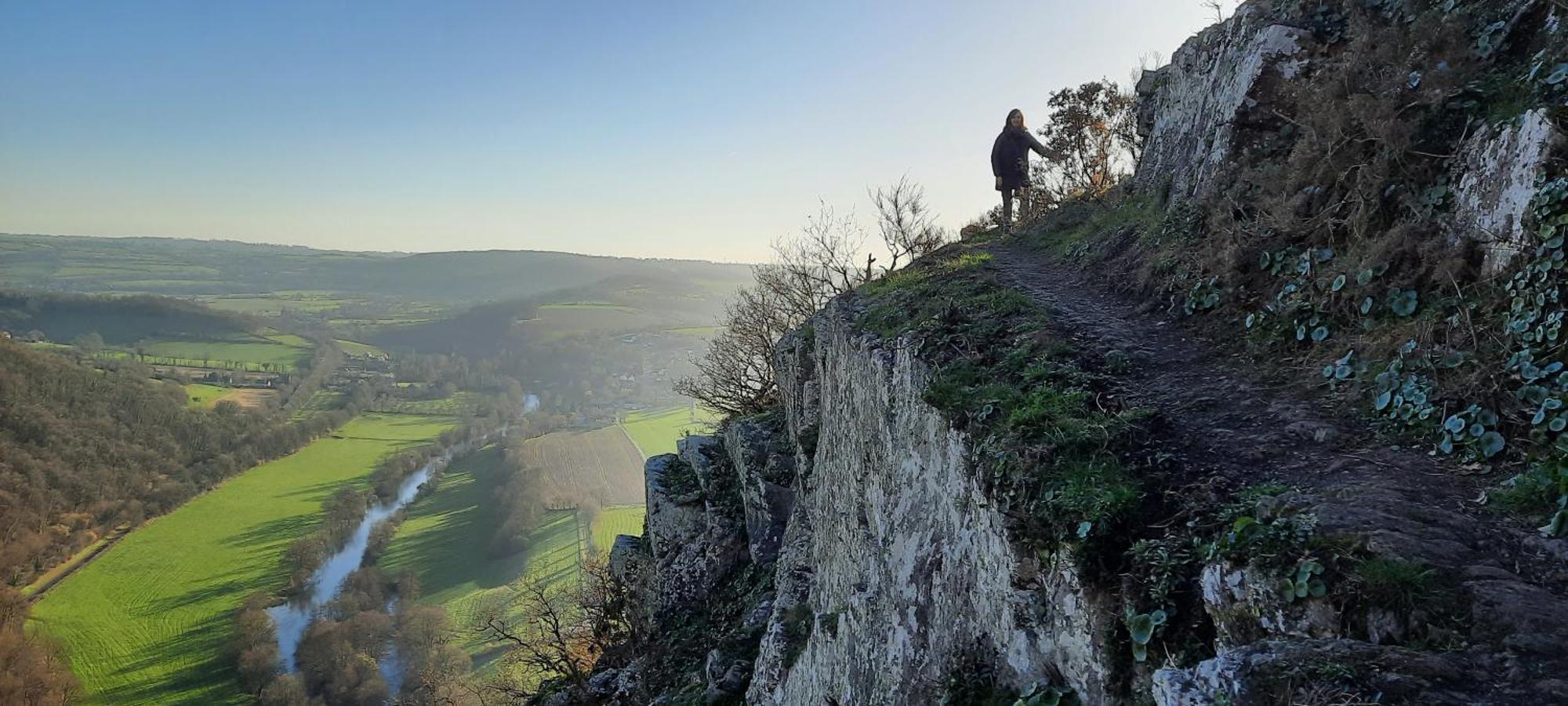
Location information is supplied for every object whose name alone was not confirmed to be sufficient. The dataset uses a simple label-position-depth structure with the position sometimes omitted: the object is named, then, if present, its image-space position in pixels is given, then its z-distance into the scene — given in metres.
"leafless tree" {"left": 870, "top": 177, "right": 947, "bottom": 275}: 20.00
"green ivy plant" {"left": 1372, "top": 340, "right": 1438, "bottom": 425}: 4.72
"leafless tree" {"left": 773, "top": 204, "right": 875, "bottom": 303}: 23.41
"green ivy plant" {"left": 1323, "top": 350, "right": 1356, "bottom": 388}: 5.48
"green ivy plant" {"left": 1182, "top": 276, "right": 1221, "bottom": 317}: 7.61
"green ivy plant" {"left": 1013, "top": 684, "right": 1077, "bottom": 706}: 4.38
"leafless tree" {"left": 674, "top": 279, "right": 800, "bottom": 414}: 25.34
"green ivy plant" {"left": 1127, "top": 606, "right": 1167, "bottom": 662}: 3.86
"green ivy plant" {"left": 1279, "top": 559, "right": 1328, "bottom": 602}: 3.34
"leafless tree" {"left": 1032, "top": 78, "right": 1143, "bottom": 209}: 20.81
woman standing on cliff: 19.75
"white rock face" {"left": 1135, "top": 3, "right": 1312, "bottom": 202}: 9.43
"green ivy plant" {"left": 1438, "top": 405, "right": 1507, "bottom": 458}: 4.20
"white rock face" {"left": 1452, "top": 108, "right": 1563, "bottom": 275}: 5.01
